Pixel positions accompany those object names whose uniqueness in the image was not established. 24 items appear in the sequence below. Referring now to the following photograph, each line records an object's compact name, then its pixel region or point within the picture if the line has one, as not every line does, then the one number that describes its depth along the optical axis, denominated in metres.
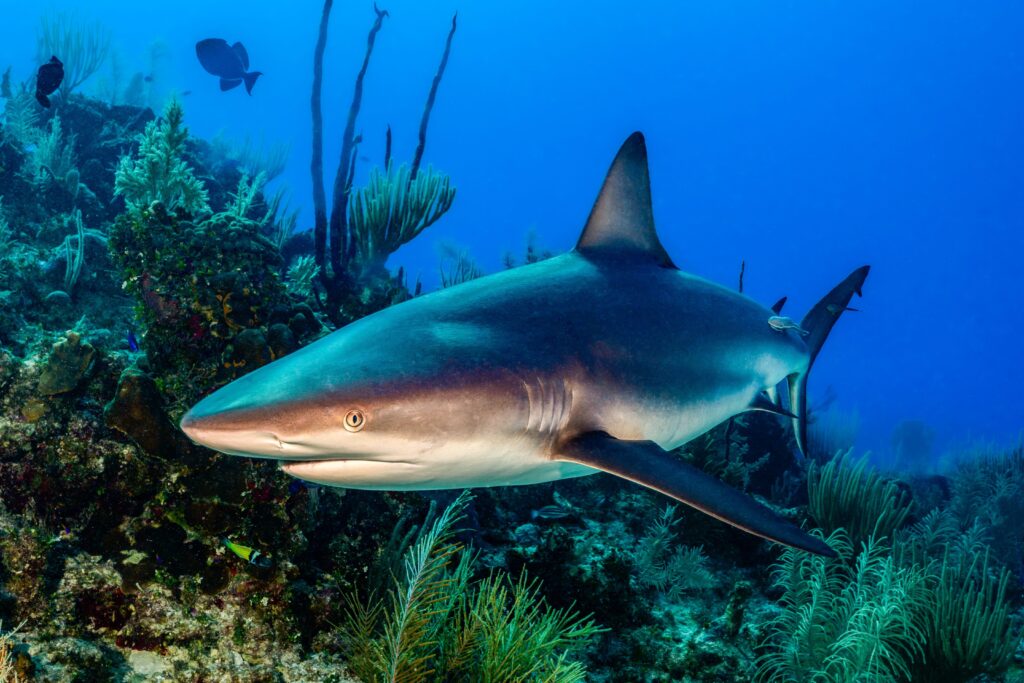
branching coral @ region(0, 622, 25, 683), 2.11
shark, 1.90
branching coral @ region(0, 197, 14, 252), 6.17
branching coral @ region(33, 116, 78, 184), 8.70
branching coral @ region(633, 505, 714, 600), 4.97
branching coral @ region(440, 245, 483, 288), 9.53
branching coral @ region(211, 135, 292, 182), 17.19
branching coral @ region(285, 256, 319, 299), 6.77
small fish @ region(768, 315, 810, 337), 3.89
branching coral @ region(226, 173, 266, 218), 6.13
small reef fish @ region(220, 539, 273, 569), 2.98
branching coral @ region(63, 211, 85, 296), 5.47
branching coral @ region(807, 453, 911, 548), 6.32
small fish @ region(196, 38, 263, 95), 12.01
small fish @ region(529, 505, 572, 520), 5.04
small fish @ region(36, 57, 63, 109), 6.93
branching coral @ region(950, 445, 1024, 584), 8.14
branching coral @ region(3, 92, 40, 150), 10.66
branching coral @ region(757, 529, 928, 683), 3.83
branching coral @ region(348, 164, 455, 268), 7.43
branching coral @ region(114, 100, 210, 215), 6.51
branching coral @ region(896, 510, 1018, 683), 4.18
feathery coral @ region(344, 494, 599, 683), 2.69
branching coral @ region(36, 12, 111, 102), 14.67
